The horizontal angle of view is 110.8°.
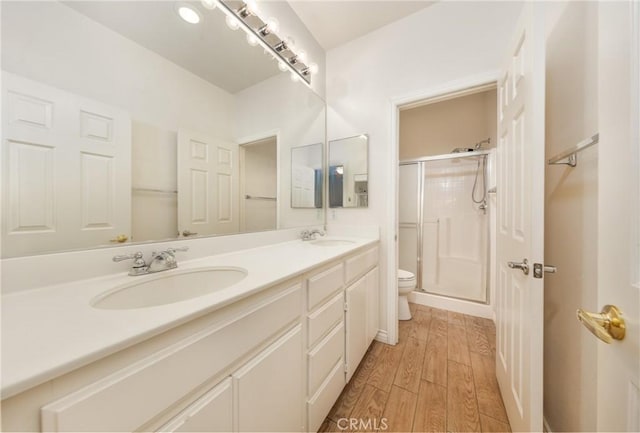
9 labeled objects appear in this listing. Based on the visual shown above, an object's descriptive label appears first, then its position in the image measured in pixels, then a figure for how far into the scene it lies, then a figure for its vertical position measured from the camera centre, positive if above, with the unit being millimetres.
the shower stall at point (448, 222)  2438 -94
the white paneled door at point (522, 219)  778 -21
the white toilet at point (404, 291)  2070 -723
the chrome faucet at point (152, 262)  814 -187
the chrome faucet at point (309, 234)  1742 -162
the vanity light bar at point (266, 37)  1241 +1135
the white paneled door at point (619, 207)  369 +14
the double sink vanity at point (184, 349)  349 -297
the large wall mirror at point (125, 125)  668 +356
